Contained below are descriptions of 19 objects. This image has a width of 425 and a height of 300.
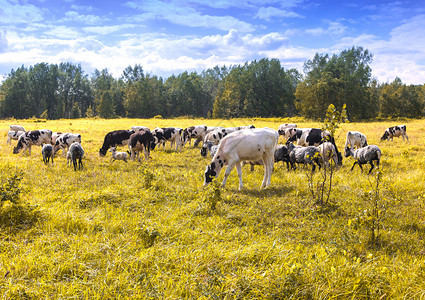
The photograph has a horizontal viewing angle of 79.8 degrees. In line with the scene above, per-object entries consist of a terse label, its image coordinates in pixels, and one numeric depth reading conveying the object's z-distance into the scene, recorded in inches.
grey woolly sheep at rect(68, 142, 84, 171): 454.8
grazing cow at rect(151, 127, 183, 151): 770.2
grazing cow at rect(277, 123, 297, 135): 903.3
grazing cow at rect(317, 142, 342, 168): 454.7
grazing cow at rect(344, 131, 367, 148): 608.7
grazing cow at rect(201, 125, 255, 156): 765.9
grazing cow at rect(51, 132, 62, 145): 668.1
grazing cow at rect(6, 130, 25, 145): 773.9
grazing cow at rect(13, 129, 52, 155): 642.2
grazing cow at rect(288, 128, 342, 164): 673.0
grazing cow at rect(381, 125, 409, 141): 838.5
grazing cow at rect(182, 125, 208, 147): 868.6
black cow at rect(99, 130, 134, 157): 617.1
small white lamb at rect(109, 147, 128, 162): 569.7
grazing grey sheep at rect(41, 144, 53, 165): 490.0
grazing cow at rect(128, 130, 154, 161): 562.3
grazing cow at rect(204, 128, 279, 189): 373.4
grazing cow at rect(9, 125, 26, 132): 1023.5
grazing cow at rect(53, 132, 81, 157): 614.9
